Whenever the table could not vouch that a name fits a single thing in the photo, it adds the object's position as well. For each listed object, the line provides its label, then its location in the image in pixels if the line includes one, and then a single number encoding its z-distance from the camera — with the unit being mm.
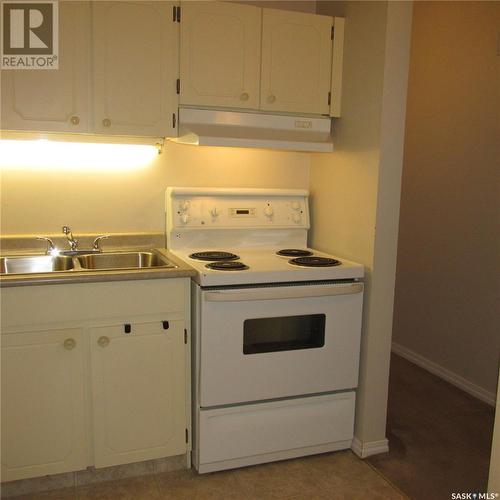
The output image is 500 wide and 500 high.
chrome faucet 2438
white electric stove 2119
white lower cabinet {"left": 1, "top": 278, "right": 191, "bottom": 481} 1937
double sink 2328
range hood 2303
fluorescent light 2365
